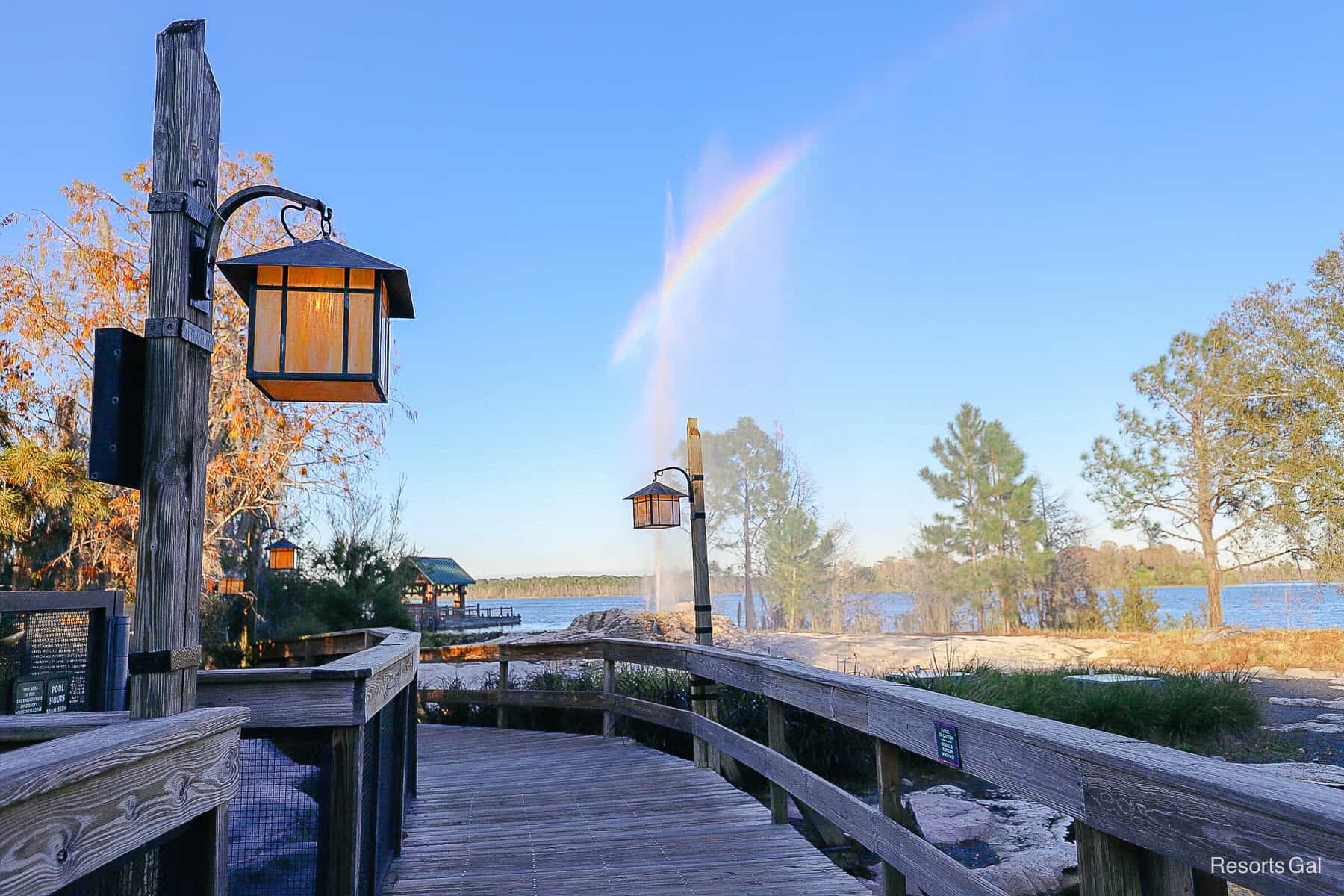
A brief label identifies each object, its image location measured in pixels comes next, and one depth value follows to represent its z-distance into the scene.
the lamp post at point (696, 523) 6.03
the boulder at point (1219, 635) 18.76
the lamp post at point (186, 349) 2.17
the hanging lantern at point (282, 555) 13.77
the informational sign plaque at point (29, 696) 3.53
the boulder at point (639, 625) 20.06
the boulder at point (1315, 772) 5.62
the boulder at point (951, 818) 5.66
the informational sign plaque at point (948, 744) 2.42
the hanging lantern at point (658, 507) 8.65
